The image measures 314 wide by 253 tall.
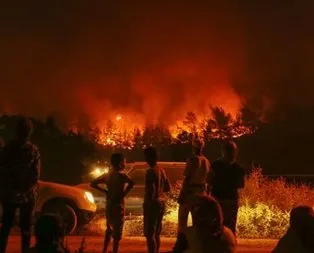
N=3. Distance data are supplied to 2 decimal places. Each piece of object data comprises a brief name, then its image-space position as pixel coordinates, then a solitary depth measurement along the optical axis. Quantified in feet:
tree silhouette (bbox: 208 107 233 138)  101.91
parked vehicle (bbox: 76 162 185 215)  53.47
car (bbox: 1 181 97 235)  47.01
